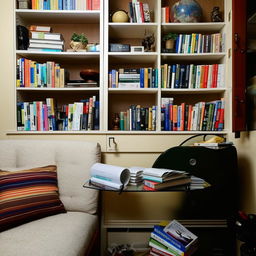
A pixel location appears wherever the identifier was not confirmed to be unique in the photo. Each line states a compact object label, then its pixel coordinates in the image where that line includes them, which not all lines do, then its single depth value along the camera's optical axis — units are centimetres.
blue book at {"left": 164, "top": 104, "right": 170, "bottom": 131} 188
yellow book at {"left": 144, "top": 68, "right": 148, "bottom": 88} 189
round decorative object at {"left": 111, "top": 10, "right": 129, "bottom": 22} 189
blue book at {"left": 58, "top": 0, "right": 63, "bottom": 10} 187
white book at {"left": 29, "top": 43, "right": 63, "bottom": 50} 186
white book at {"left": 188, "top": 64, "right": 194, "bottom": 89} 190
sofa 137
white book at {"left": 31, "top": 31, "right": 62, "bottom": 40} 186
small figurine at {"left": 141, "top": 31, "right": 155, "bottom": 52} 192
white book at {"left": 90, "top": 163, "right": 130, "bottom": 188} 122
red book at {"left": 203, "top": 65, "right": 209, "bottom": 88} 190
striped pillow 126
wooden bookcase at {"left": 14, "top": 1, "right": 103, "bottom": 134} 184
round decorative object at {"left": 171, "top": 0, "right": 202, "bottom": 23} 187
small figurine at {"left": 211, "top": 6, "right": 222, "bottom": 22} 192
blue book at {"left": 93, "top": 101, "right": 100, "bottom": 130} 187
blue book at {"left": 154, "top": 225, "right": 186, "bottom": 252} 140
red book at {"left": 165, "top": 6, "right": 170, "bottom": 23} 188
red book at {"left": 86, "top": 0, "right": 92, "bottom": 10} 187
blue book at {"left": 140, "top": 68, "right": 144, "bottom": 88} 189
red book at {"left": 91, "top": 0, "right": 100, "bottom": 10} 186
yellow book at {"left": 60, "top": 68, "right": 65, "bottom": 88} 188
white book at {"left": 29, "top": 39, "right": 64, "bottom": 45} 186
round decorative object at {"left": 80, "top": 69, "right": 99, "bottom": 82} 191
